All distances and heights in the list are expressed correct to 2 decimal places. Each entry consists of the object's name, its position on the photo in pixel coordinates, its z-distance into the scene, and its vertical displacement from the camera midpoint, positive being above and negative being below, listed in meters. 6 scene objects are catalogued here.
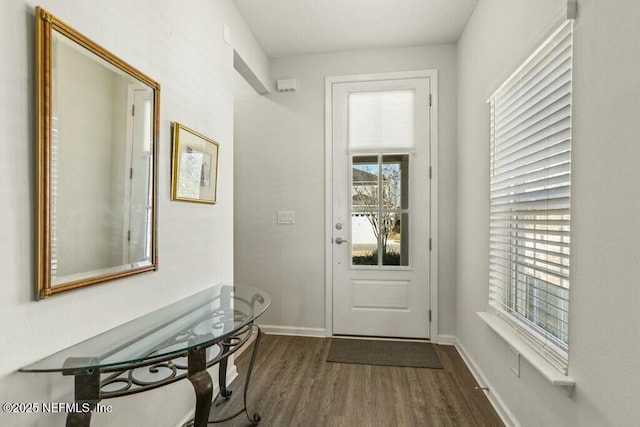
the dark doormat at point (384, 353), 2.58 -1.16
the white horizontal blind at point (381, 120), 3.04 +0.86
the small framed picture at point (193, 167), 1.65 +0.25
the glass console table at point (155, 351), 0.96 -0.44
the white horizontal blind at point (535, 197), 1.35 +0.08
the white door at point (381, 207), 3.03 +0.05
